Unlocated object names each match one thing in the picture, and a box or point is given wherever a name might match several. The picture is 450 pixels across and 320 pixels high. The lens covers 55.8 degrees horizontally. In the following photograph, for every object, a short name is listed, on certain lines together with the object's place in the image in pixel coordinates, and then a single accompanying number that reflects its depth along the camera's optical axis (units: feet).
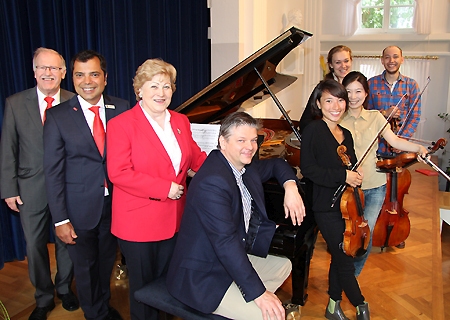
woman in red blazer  6.61
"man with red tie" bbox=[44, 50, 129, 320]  7.22
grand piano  7.43
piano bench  6.12
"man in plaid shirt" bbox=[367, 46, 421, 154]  12.98
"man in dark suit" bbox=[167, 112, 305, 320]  5.72
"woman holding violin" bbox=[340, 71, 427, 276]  8.19
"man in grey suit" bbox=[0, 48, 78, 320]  8.25
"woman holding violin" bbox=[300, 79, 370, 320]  7.23
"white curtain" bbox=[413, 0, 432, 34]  21.88
